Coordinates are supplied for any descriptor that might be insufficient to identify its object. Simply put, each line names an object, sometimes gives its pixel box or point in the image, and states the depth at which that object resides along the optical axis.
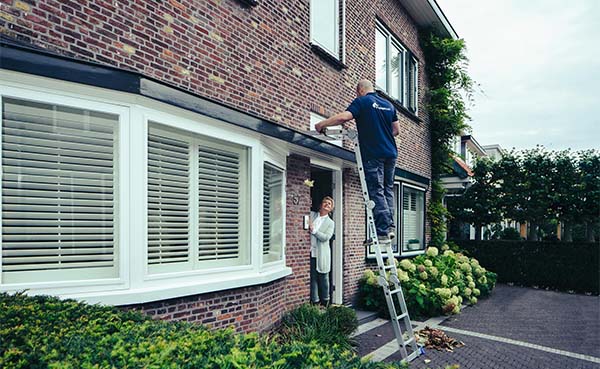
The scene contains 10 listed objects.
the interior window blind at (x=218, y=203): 4.54
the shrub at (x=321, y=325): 5.22
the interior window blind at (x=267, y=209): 5.49
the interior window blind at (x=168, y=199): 3.98
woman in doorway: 6.75
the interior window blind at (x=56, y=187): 3.18
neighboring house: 13.59
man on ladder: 4.91
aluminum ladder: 4.48
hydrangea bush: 7.61
